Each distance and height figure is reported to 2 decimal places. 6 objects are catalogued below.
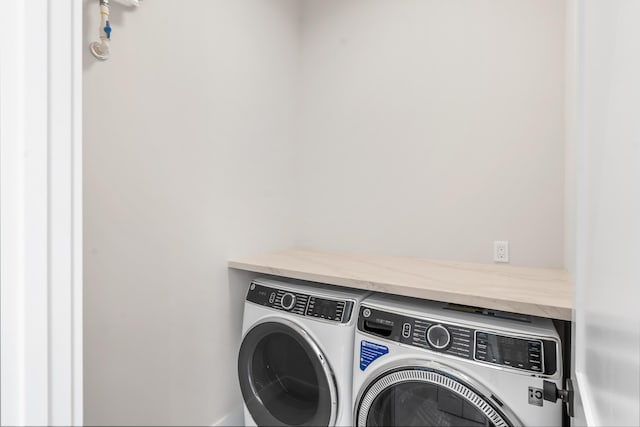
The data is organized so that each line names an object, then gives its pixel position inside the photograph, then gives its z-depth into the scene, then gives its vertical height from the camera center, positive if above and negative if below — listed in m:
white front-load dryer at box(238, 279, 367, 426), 1.35 -0.63
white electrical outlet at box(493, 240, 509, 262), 1.62 -0.18
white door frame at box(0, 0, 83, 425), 0.34 +0.00
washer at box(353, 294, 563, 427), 0.99 -0.50
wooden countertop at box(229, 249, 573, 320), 1.08 -0.27
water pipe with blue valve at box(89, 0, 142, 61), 1.08 +0.58
